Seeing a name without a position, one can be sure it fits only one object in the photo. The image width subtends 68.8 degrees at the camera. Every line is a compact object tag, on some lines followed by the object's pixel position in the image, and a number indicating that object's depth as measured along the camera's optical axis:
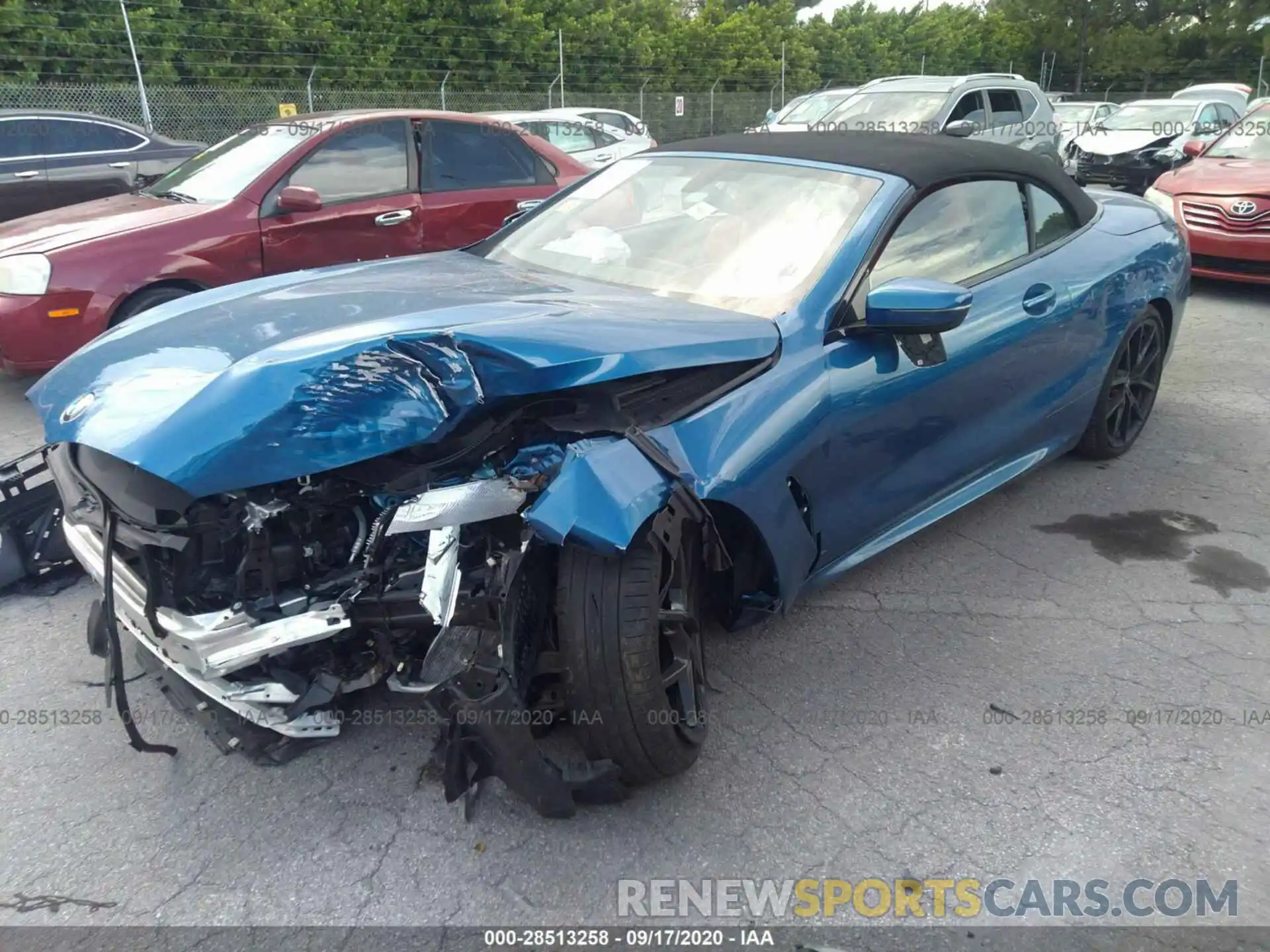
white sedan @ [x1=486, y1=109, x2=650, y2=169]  11.23
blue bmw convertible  2.13
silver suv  10.38
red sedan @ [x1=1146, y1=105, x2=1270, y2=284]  7.44
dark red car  4.74
